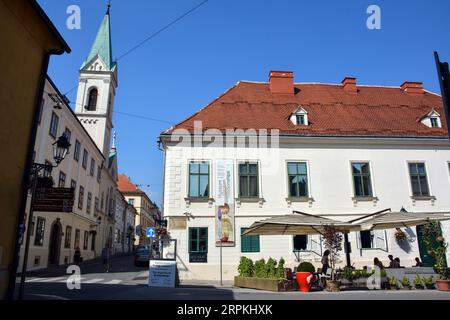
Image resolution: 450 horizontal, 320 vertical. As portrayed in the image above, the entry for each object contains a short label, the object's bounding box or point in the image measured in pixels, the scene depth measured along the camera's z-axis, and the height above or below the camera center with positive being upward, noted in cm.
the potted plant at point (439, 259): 1393 -15
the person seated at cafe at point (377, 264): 1538 -36
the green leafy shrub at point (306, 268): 1432 -46
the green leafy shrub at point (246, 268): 1596 -51
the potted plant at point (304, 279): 1370 -84
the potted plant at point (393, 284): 1453 -109
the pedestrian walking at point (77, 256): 3028 +1
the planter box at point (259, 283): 1368 -106
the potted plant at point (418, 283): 1450 -105
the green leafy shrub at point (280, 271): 1422 -57
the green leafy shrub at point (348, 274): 1473 -71
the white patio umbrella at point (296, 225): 1461 +120
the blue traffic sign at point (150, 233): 1893 +118
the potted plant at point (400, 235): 2081 +110
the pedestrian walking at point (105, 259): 2586 -25
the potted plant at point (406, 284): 1454 -109
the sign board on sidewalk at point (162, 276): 1477 -76
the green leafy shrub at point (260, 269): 1491 -53
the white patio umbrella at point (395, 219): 1486 +140
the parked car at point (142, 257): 2875 -5
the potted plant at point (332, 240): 1442 +60
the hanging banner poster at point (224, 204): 2019 +282
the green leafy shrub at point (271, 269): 1449 -51
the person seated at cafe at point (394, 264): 1650 -38
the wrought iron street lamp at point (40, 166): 804 +218
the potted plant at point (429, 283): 1446 -105
